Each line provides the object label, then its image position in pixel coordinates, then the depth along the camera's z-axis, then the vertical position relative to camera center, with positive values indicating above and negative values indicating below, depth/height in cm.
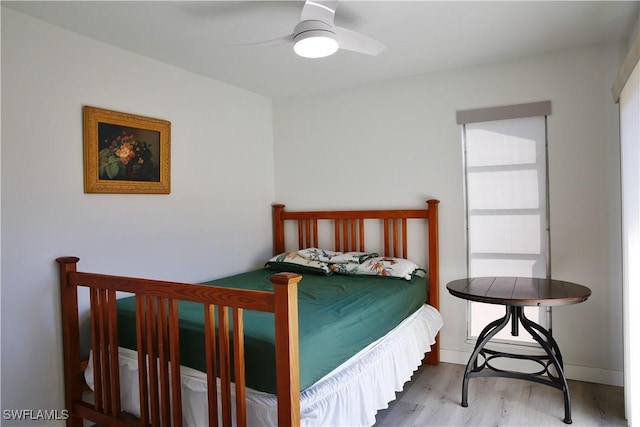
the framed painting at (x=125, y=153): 252 +39
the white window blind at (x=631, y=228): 202 -13
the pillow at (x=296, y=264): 333 -45
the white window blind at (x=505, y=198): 303 +6
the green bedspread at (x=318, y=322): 175 -57
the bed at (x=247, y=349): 167 -66
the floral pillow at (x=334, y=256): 337 -38
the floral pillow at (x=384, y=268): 312 -46
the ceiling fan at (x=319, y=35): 192 +87
